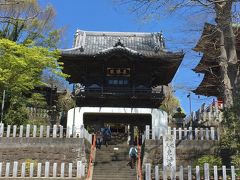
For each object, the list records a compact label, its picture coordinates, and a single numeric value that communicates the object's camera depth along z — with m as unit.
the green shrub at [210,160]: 11.62
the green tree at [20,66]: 15.08
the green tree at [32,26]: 20.78
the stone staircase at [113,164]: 11.88
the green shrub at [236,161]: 10.18
